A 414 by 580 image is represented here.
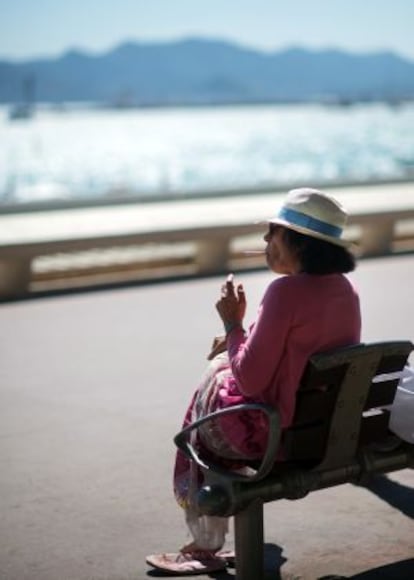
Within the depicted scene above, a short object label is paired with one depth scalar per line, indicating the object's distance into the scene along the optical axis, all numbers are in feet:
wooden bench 22.65
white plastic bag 25.31
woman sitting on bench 22.98
